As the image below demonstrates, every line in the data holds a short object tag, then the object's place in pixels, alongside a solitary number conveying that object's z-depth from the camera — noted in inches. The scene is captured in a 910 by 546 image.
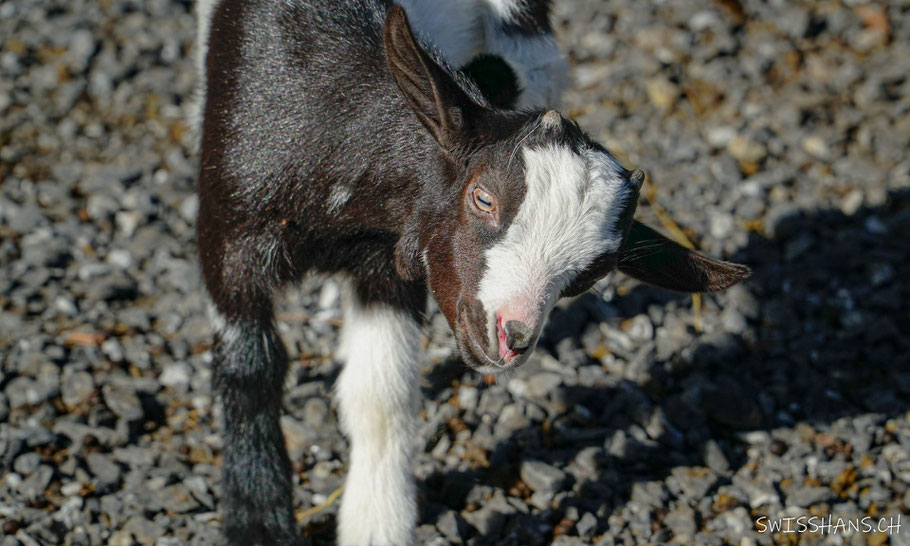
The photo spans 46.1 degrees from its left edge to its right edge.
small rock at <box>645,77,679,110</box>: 261.9
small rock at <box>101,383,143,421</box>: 183.8
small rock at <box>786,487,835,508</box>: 174.2
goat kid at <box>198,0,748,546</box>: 125.6
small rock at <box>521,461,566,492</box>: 174.7
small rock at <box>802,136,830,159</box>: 252.7
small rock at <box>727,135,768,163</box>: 250.4
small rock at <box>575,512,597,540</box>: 168.6
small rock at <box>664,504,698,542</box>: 170.1
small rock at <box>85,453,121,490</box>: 172.4
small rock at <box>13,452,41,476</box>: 172.2
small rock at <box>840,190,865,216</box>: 238.4
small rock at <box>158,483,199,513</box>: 169.9
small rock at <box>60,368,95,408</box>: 186.1
